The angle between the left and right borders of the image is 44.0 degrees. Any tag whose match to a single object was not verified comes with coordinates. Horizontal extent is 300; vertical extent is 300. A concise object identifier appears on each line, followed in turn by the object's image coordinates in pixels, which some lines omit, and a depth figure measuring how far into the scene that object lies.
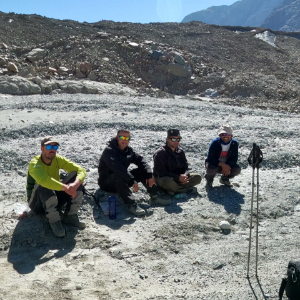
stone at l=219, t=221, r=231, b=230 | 5.02
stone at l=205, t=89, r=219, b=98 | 20.61
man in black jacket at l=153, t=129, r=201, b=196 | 5.98
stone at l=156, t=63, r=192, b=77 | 23.27
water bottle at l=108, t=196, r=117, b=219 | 5.27
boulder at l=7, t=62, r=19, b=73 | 18.16
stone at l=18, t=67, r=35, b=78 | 17.70
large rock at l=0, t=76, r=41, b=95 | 15.70
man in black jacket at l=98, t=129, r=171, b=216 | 5.46
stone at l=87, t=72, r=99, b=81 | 19.66
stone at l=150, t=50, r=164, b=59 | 24.30
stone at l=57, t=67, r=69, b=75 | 19.61
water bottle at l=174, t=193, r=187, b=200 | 6.01
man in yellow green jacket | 4.59
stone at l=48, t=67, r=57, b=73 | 19.37
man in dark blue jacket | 6.34
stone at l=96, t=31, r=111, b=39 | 25.84
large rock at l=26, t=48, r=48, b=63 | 21.94
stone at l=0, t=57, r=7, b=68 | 19.03
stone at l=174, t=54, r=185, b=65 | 23.91
